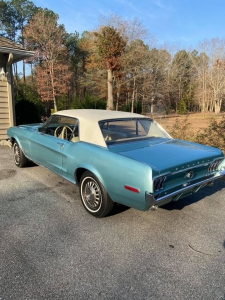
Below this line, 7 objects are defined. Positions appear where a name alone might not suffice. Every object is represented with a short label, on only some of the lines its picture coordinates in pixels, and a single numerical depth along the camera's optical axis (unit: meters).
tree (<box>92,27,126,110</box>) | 17.73
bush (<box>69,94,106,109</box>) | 23.08
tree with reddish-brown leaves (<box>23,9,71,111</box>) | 26.91
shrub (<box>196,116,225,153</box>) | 6.79
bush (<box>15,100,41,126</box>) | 10.01
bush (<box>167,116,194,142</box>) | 7.68
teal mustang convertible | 2.65
